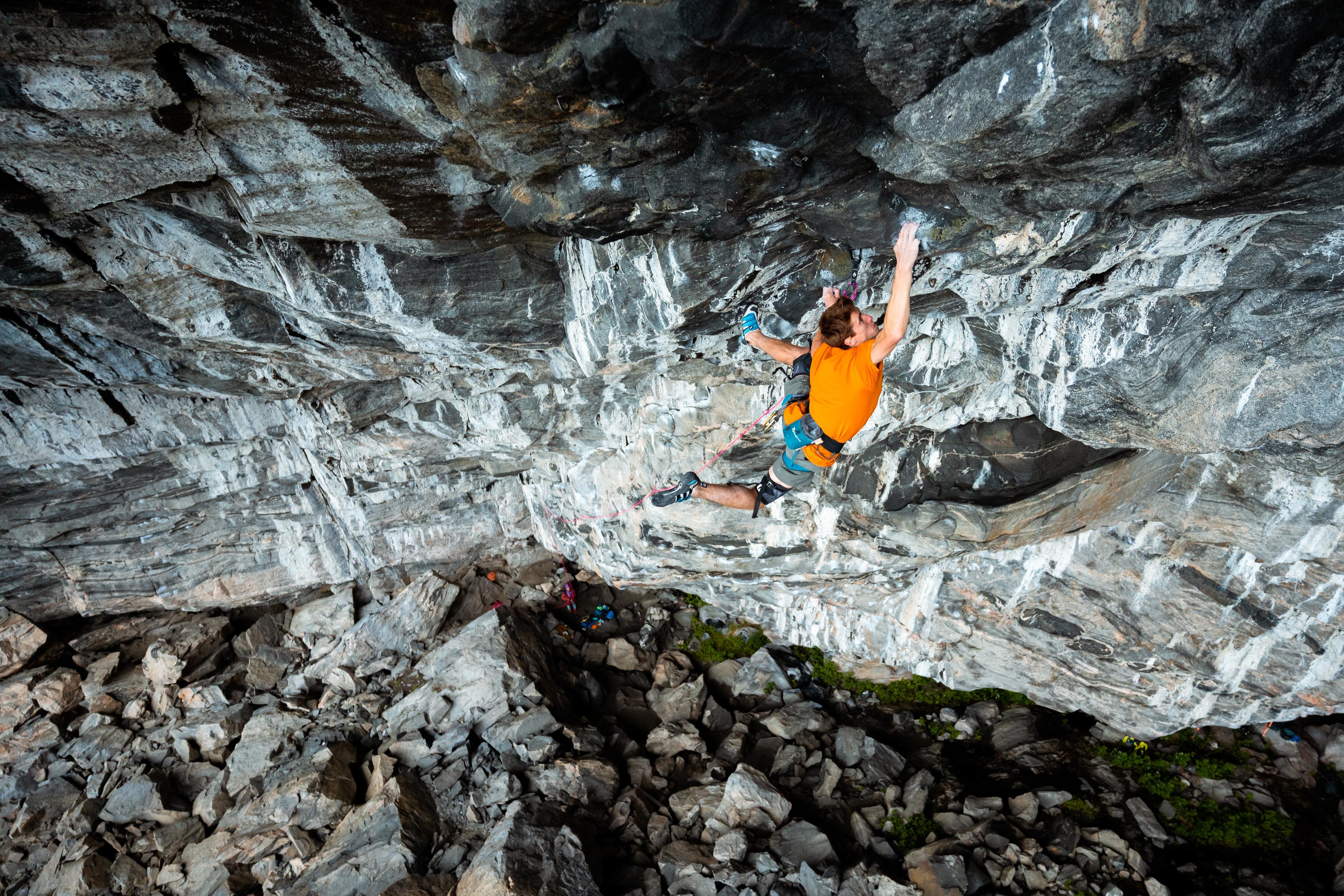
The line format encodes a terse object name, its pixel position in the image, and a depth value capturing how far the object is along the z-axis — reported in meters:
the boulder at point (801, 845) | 7.28
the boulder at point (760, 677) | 10.13
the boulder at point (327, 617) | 11.07
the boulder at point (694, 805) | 7.94
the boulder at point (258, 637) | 10.95
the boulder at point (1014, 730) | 8.98
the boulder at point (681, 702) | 9.73
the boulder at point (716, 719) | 9.53
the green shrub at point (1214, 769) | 8.27
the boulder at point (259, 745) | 9.20
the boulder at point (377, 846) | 7.25
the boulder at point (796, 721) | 9.26
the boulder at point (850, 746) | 8.80
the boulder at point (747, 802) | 7.80
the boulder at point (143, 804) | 8.93
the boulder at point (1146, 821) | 7.58
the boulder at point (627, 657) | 10.70
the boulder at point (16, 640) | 9.99
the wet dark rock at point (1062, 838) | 7.26
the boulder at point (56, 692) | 10.09
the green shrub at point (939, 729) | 9.32
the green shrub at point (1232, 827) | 7.59
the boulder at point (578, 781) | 8.02
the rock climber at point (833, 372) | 3.71
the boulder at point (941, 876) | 6.76
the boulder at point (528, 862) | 6.70
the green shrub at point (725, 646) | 10.72
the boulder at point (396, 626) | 10.66
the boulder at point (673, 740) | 9.03
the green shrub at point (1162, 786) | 8.06
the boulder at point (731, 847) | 7.23
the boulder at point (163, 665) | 10.46
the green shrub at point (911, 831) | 7.59
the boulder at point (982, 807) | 7.73
